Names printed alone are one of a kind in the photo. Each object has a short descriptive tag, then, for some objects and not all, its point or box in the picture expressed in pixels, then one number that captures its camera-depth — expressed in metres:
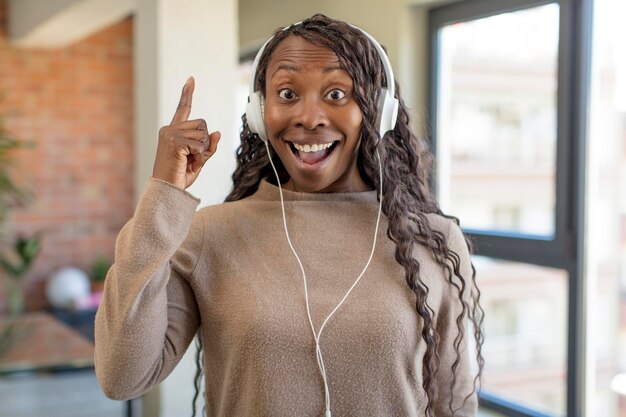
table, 2.64
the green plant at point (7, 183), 4.48
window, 2.75
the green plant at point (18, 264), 4.86
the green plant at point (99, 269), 5.28
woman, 1.14
